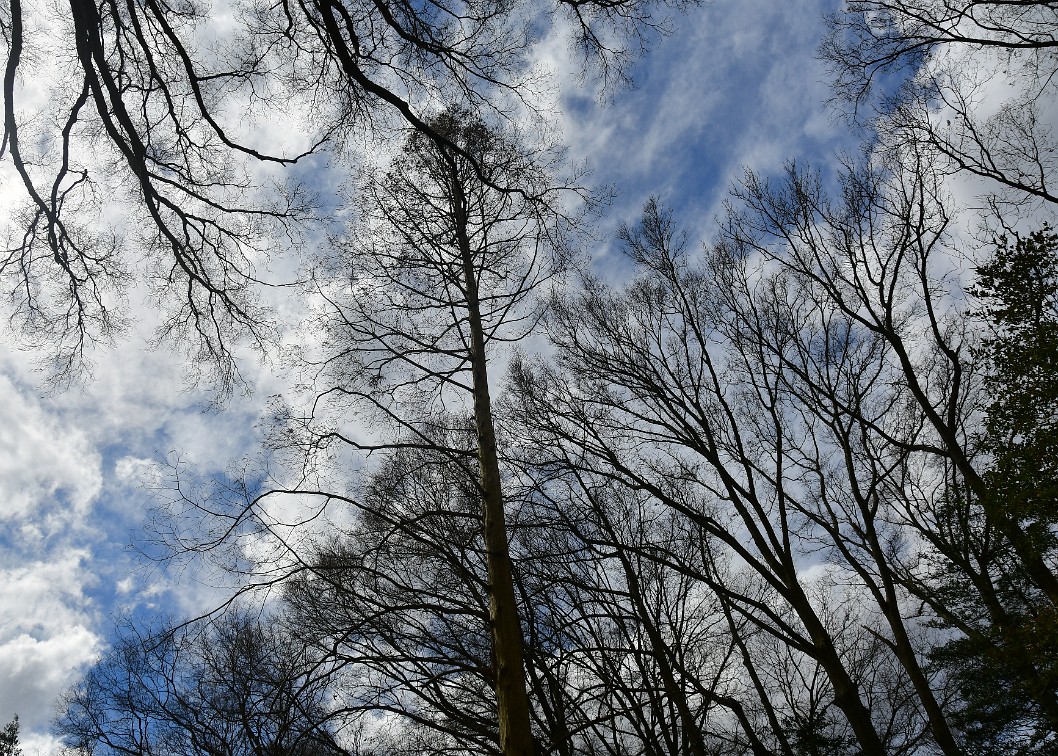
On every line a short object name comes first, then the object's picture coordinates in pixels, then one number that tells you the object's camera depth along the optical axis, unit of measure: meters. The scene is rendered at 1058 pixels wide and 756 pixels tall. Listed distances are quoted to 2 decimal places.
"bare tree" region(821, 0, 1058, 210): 6.39
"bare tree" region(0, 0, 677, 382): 4.17
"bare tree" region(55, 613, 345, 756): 12.27
